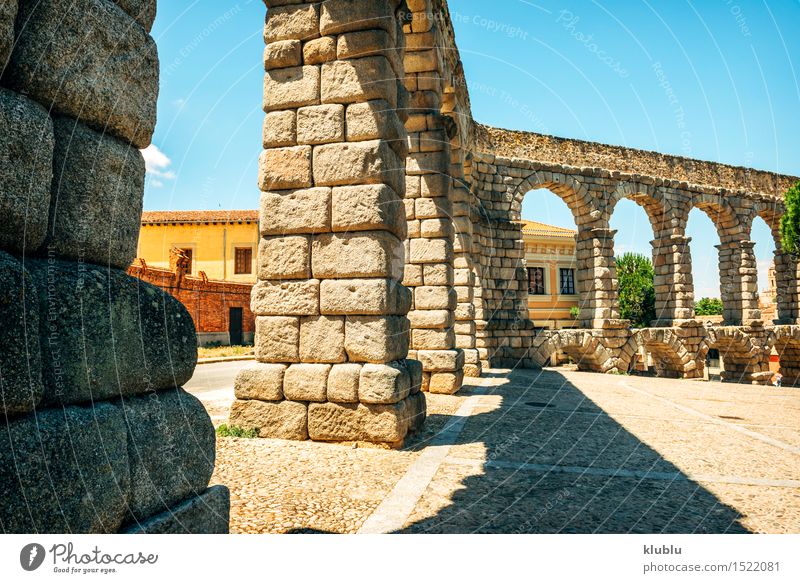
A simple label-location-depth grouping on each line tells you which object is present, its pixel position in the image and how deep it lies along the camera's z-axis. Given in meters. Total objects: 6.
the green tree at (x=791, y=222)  21.22
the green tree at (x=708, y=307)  35.72
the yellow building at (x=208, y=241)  29.94
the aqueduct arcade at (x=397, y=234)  4.83
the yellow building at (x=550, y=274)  31.80
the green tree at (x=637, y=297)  28.52
